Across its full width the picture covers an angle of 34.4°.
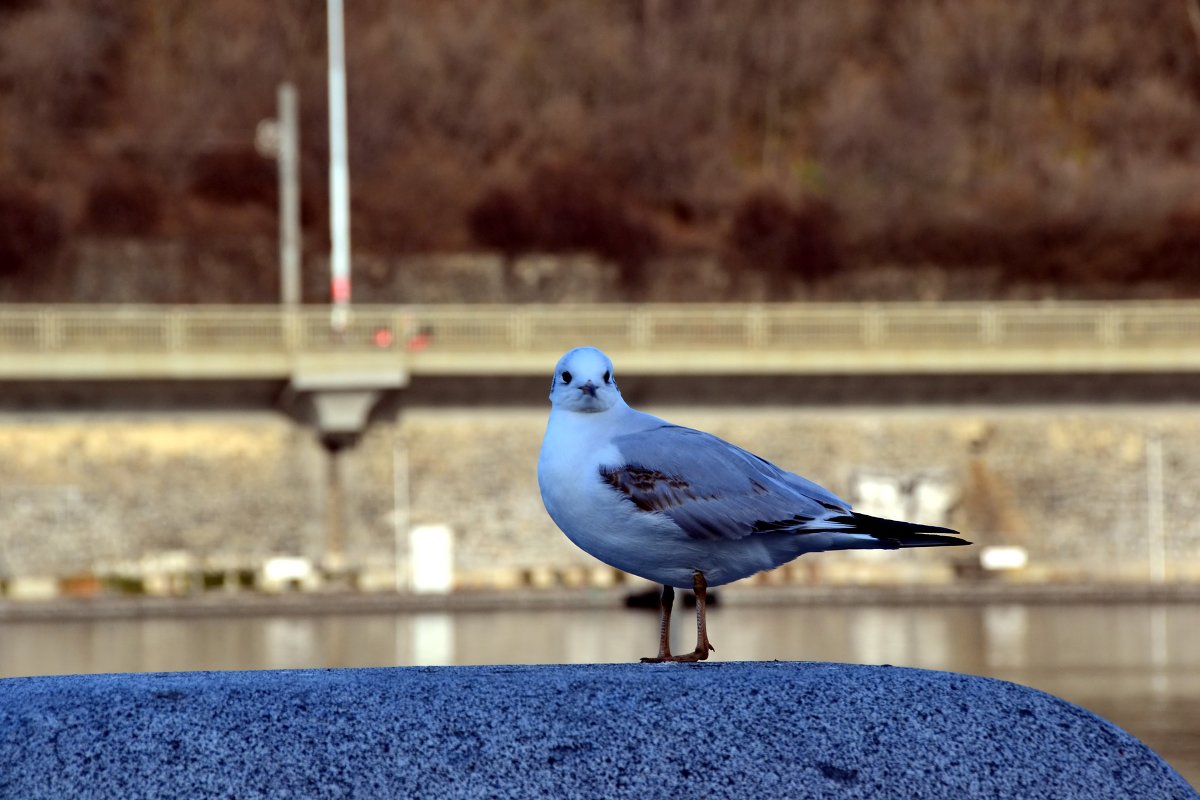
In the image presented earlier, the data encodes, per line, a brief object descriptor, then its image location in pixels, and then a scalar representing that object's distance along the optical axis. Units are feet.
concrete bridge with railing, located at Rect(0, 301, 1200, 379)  116.78
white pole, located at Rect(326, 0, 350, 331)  126.31
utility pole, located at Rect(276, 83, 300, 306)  132.87
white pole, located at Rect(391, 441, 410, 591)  120.88
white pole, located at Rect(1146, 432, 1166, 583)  125.59
